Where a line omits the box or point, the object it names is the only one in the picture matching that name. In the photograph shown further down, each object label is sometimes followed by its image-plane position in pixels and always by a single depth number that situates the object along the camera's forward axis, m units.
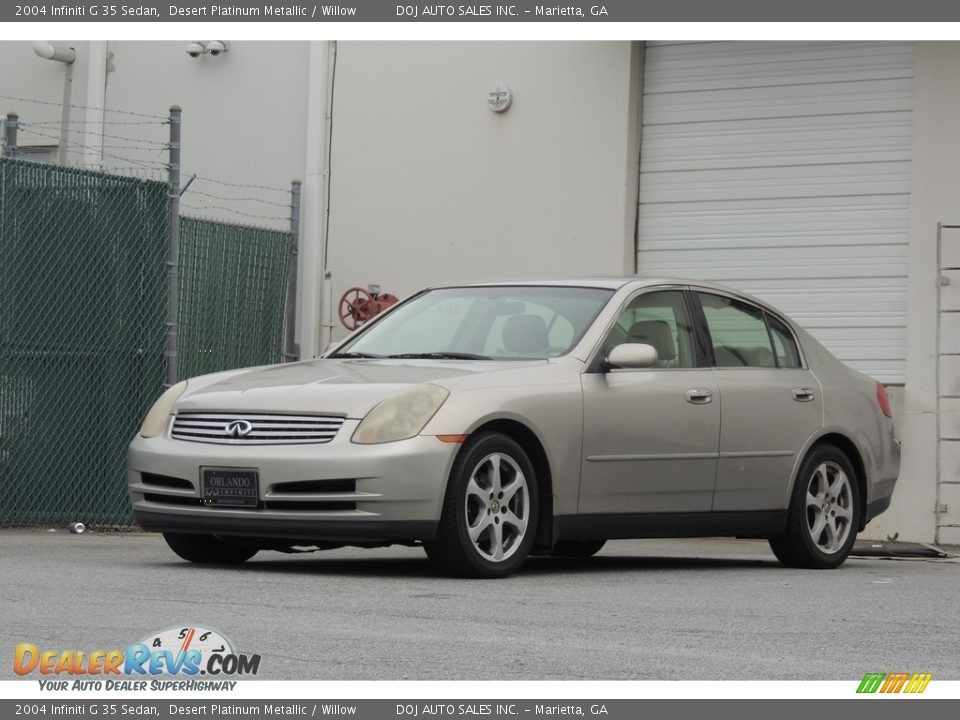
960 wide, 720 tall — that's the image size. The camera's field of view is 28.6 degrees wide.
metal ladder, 15.09
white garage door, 15.58
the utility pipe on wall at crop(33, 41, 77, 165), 19.56
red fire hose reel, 17.16
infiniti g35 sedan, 8.52
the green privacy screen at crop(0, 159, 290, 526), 13.05
